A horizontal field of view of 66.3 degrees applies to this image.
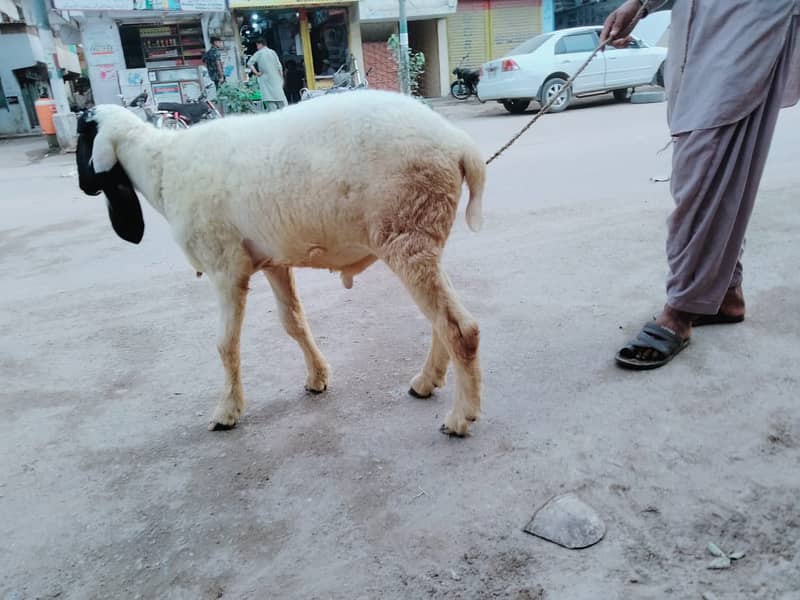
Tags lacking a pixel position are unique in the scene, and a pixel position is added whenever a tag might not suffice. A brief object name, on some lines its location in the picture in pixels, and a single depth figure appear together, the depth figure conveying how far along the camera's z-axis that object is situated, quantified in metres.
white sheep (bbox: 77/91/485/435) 2.28
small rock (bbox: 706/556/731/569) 1.72
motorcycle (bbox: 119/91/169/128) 12.08
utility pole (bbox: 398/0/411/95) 15.81
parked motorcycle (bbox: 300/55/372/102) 15.39
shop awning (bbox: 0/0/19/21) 20.31
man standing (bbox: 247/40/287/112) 12.71
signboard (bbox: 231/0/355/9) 17.77
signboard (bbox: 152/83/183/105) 17.09
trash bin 14.04
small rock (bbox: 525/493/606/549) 1.87
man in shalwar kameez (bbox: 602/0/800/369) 2.55
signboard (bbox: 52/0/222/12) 15.59
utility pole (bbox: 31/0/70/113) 12.75
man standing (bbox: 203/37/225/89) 16.48
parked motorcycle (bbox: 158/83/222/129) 14.04
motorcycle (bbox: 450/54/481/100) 18.11
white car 13.03
